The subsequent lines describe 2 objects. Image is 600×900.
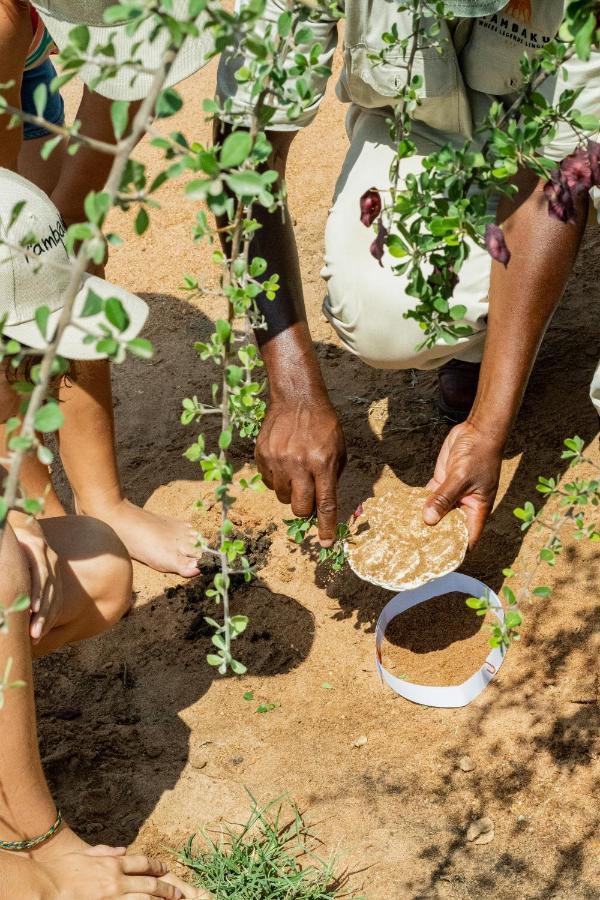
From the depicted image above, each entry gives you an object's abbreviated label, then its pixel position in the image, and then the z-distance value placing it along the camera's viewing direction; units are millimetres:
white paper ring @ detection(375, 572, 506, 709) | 2246
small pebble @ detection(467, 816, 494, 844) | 2137
